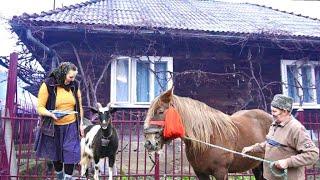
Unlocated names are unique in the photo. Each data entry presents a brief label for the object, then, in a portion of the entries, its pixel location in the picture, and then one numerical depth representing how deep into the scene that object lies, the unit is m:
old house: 9.40
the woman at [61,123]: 4.50
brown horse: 4.18
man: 3.27
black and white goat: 6.66
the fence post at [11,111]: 6.29
